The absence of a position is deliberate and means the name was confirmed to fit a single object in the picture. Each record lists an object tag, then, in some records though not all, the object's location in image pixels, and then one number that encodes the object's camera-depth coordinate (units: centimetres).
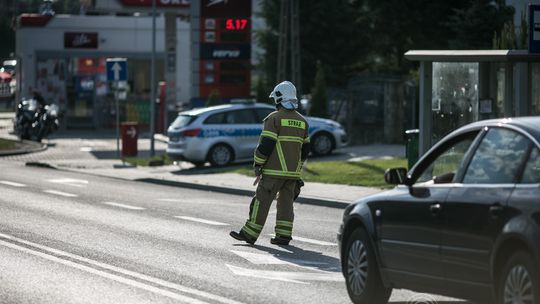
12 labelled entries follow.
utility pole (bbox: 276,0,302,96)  3331
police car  3406
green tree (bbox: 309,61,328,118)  4169
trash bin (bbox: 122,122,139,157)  3862
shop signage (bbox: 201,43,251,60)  4678
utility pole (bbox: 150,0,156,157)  3871
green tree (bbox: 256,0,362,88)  5356
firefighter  1566
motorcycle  4919
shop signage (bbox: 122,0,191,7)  5391
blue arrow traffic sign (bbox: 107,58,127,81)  3803
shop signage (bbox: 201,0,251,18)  4669
